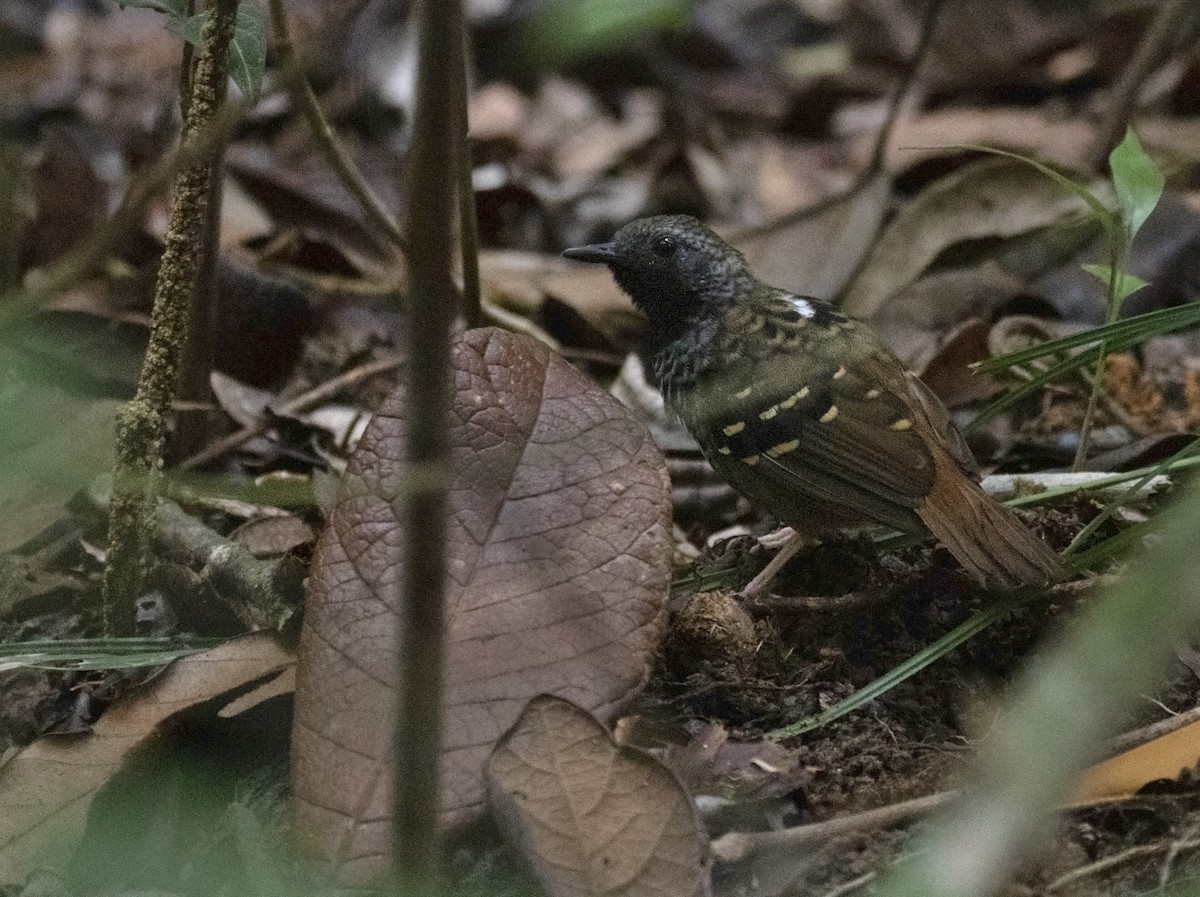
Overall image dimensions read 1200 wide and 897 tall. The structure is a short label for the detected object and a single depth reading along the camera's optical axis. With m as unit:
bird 6.59
